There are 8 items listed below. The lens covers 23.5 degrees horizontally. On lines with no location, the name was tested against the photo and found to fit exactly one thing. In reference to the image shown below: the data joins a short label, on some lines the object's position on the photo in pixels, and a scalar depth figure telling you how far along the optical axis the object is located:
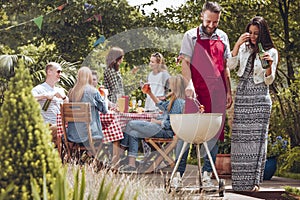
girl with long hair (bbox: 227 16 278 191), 6.41
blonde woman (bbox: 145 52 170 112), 8.70
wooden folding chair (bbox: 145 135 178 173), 8.45
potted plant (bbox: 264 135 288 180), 7.95
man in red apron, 6.16
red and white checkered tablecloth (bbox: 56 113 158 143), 8.03
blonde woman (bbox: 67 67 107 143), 7.62
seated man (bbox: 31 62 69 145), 7.95
